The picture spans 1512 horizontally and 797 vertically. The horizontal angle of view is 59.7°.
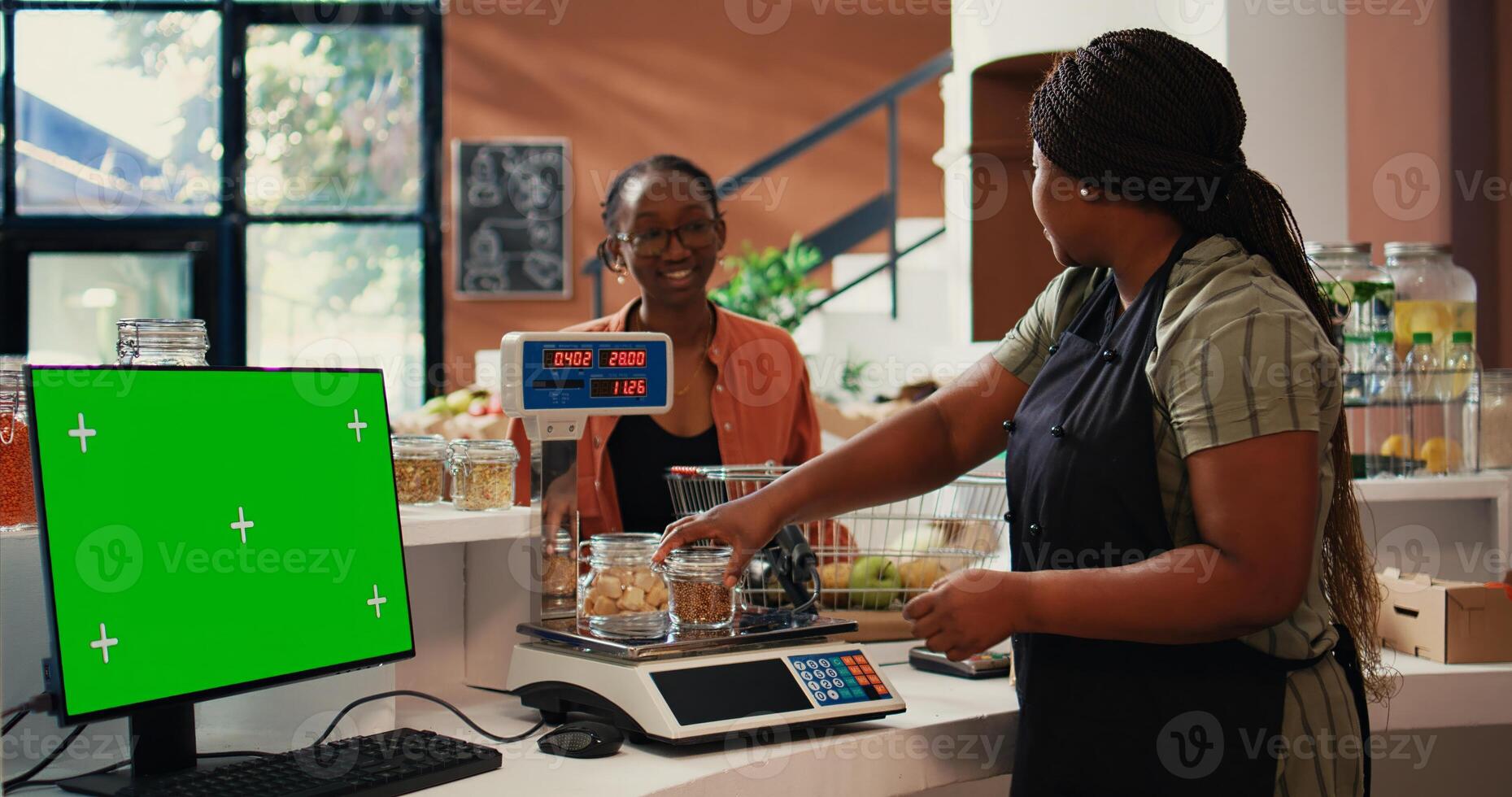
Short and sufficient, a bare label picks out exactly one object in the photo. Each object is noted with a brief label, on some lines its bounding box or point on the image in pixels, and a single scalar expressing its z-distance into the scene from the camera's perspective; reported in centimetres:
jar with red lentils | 127
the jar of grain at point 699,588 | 148
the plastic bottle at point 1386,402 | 229
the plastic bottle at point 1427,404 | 228
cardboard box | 182
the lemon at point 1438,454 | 228
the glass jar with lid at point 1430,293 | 235
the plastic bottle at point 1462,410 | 229
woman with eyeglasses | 232
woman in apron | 119
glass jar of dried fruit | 153
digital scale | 137
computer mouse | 135
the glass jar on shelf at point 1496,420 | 232
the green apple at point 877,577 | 188
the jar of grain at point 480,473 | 168
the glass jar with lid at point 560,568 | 161
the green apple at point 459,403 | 509
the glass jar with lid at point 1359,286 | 229
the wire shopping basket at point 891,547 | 183
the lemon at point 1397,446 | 229
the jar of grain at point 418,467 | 171
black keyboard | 118
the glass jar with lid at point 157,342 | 137
